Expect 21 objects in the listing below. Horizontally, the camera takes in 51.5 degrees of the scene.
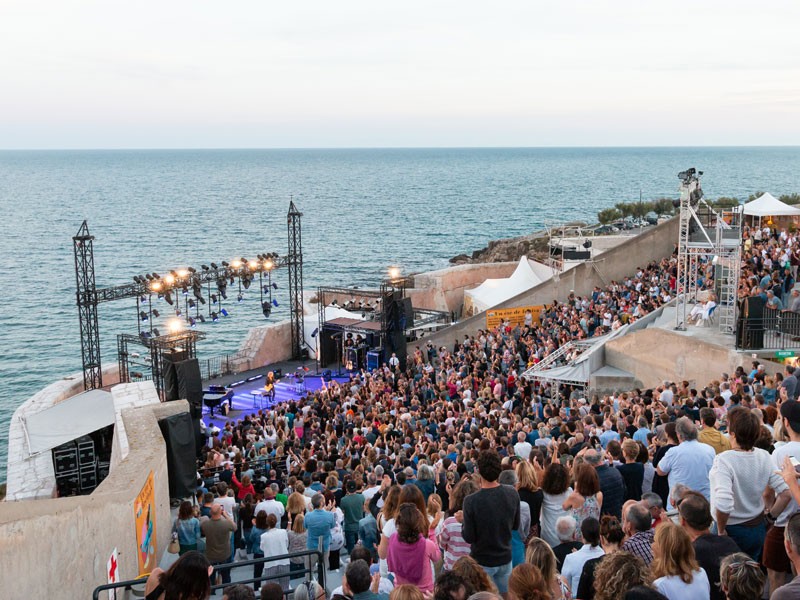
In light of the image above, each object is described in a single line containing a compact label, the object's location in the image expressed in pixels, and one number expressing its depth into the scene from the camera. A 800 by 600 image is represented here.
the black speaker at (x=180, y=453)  11.16
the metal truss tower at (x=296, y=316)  29.29
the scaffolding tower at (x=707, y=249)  17.92
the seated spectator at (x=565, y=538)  6.02
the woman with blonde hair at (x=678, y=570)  4.58
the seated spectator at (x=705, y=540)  4.88
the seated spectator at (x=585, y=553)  5.27
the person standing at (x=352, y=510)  8.96
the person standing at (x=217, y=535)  8.56
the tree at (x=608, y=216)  62.06
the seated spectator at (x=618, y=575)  4.32
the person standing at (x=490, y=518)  5.76
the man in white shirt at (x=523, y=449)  9.96
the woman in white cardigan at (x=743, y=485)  5.48
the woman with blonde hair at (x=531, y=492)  6.64
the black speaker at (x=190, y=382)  15.41
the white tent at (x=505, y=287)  30.91
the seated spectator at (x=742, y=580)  4.04
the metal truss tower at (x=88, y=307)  22.97
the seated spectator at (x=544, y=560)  4.78
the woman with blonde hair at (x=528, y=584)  4.40
